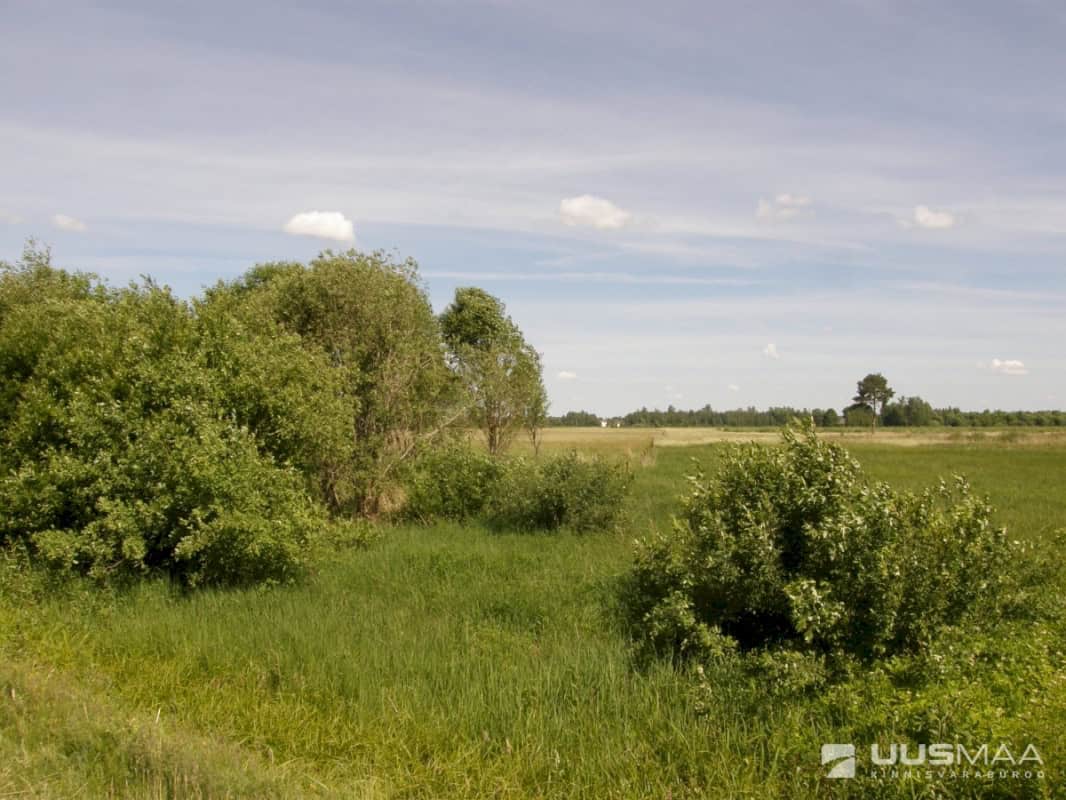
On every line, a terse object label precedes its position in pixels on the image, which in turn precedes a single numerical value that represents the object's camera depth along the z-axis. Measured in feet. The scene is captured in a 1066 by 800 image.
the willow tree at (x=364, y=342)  54.80
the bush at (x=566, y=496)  47.80
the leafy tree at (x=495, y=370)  85.71
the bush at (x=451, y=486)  53.67
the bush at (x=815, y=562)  22.36
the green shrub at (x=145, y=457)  33.45
